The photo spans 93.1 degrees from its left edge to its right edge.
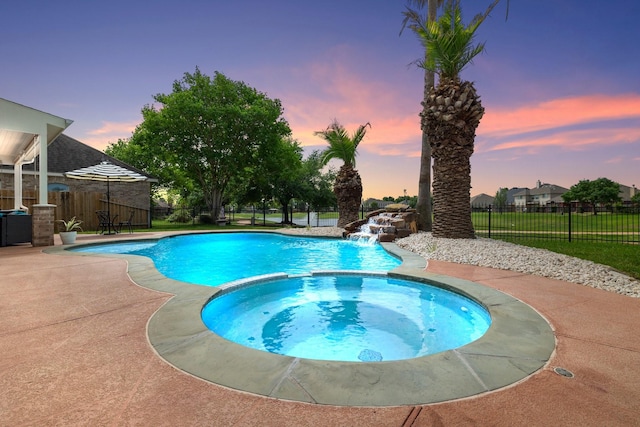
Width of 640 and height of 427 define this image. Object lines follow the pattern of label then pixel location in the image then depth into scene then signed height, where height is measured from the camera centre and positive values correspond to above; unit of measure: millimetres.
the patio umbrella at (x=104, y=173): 12969 +1723
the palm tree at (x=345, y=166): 16406 +2599
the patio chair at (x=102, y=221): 14228 -381
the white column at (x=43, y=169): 9047 +1335
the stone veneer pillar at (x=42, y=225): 9453 -369
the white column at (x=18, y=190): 11914 +934
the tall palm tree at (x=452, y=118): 9719 +3080
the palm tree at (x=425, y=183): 13703 +1325
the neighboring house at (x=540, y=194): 75062 +4649
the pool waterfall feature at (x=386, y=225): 12094 -556
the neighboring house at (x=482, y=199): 85488 +3777
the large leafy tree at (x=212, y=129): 20969 +6031
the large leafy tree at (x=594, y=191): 53100 +3918
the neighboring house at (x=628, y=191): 71012 +5001
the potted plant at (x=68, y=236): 10191 -780
